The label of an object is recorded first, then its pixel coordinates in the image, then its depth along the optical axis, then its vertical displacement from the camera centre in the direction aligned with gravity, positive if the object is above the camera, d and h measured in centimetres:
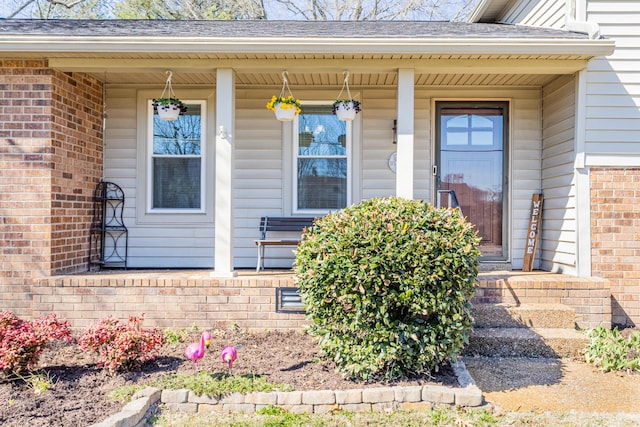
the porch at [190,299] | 473 -80
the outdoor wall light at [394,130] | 607 +113
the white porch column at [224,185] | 488 +33
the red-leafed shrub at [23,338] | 327 -88
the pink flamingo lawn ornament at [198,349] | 333 -92
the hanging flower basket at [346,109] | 510 +118
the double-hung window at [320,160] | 611 +75
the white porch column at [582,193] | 492 +31
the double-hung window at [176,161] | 608 +71
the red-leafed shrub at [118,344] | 347 -94
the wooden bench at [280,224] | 589 -7
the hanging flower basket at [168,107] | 515 +118
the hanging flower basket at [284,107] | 502 +117
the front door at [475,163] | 617 +75
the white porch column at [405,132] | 491 +90
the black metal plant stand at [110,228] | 595 -15
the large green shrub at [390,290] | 334 -50
